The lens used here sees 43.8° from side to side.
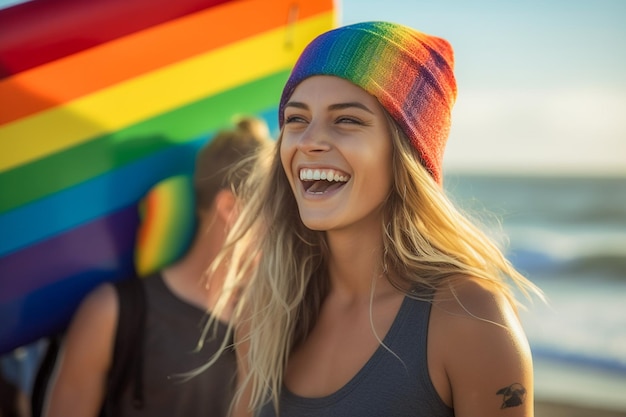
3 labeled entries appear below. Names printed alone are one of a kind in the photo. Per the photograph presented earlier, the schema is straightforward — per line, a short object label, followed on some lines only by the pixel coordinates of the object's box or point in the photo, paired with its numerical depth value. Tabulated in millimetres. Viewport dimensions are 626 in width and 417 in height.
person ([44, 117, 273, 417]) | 2688
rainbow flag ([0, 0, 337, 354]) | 2695
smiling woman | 1934
